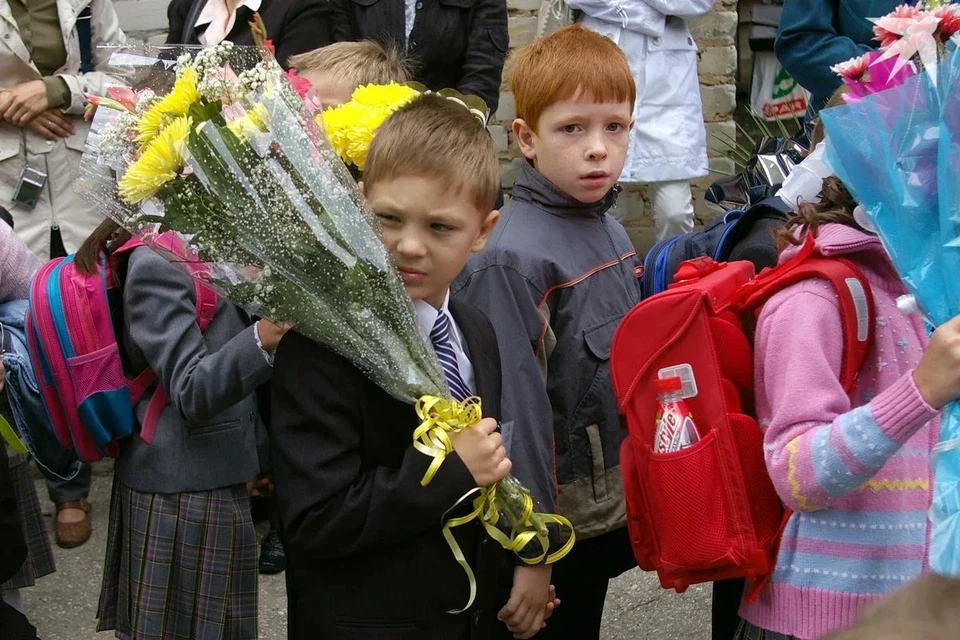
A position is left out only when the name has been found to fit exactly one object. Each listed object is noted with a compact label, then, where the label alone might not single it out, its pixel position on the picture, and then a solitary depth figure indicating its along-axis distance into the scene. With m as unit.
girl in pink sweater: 2.01
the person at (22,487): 3.24
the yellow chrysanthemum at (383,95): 2.33
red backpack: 2.15
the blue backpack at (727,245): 3.03
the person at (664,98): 5.38
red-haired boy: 2.64
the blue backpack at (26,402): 2.96
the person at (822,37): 4.61
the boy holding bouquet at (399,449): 2.03
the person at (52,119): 4.45
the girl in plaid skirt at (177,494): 2.87
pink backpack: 2.89
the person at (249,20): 4.52
